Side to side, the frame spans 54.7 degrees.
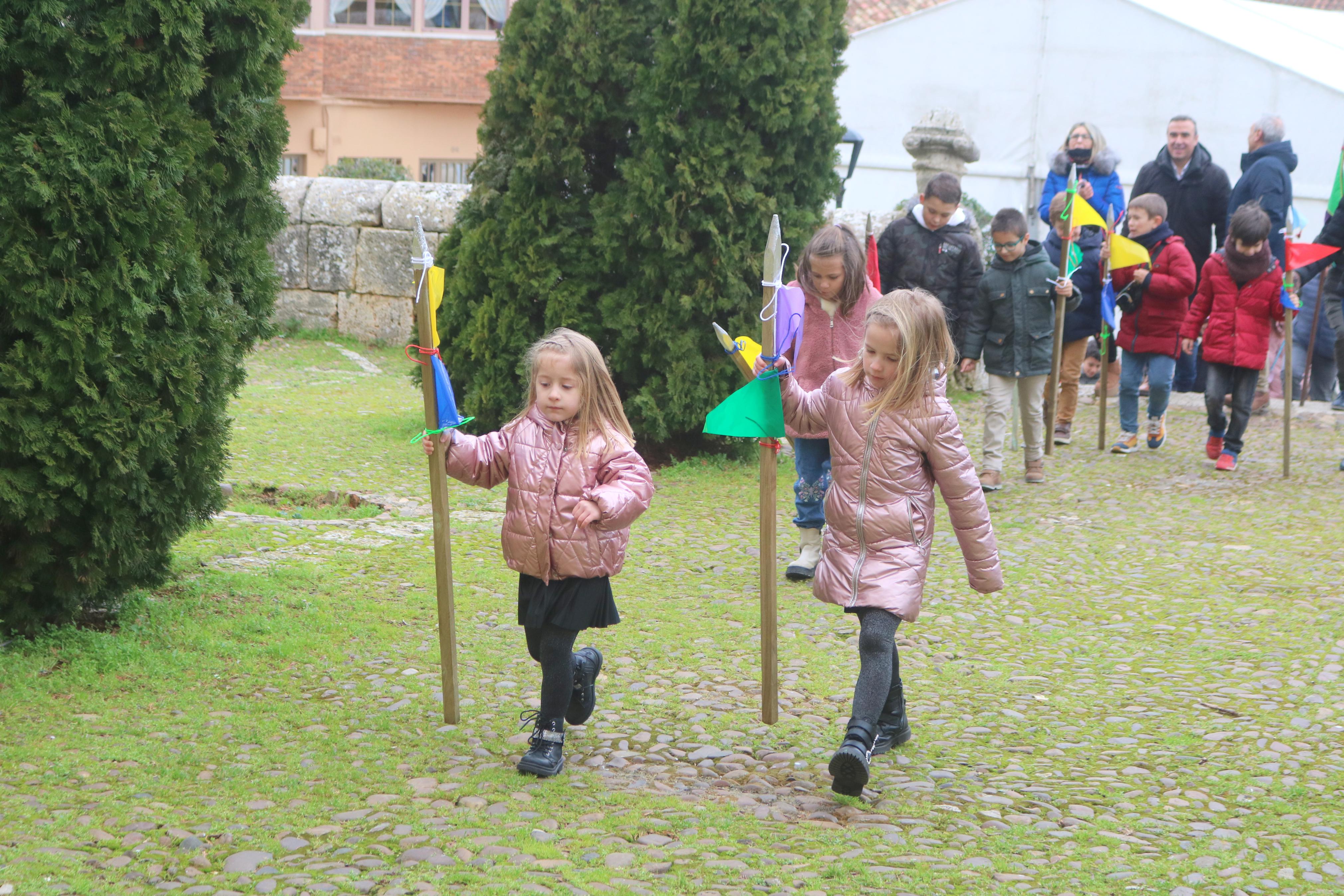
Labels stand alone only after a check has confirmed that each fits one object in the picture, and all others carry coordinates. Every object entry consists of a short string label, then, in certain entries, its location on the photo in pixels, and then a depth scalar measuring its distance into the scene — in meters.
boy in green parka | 8.11
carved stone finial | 12.02
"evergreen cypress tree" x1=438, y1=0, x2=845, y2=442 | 8.26
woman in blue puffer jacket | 10.05
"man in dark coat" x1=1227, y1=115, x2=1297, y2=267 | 10.59
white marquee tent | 16.27
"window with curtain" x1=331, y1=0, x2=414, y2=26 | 24.45
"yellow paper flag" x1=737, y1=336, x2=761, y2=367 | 3.96
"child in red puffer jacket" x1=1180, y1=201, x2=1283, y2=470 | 8.64
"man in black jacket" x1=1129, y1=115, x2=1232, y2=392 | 10.93
